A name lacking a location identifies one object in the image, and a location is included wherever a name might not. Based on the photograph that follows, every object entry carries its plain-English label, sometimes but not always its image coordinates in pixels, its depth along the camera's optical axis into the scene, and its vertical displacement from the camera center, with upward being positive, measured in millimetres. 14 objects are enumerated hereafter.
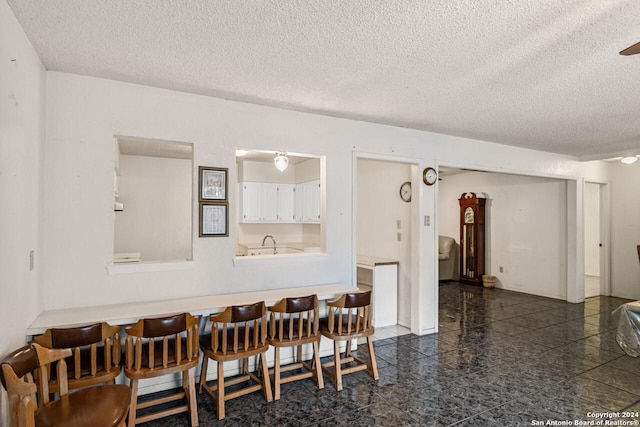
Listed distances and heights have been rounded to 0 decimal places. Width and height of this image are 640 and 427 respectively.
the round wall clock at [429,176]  4367 +494
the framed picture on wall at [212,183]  3156 +292
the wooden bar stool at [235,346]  2537 -977
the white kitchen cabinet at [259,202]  6246 +251
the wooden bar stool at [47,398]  1487 -937
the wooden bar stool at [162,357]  2240 -952
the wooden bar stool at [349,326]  2977 -958
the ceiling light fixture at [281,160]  3473 +545
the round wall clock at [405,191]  4746 +330
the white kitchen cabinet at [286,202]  6613 +255
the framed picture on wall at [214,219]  3154 -31
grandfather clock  7484 -447
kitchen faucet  6345 -433
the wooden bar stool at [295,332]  2811 -960
